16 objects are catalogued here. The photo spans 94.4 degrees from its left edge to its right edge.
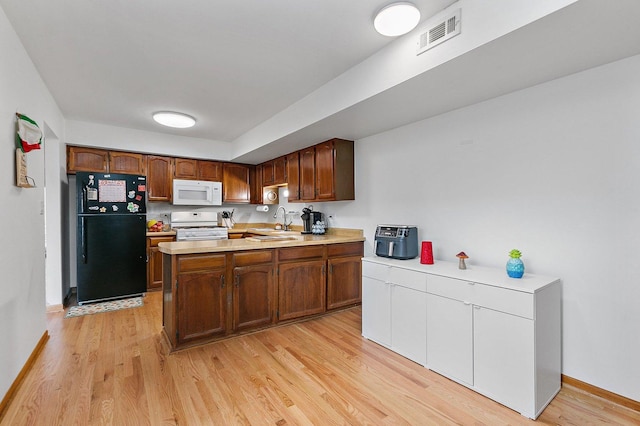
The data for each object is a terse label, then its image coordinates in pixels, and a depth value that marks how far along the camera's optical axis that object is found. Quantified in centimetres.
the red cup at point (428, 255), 253
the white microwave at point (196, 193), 477
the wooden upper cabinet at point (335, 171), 369
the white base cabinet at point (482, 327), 176
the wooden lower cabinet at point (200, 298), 251
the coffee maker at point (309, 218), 429
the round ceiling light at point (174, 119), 360
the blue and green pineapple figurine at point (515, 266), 202
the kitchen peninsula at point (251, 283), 254
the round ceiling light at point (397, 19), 178
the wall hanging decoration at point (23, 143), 207
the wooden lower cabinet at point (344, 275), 343
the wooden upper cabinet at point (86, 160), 411
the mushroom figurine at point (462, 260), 233
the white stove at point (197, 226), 455
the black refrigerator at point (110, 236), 381
